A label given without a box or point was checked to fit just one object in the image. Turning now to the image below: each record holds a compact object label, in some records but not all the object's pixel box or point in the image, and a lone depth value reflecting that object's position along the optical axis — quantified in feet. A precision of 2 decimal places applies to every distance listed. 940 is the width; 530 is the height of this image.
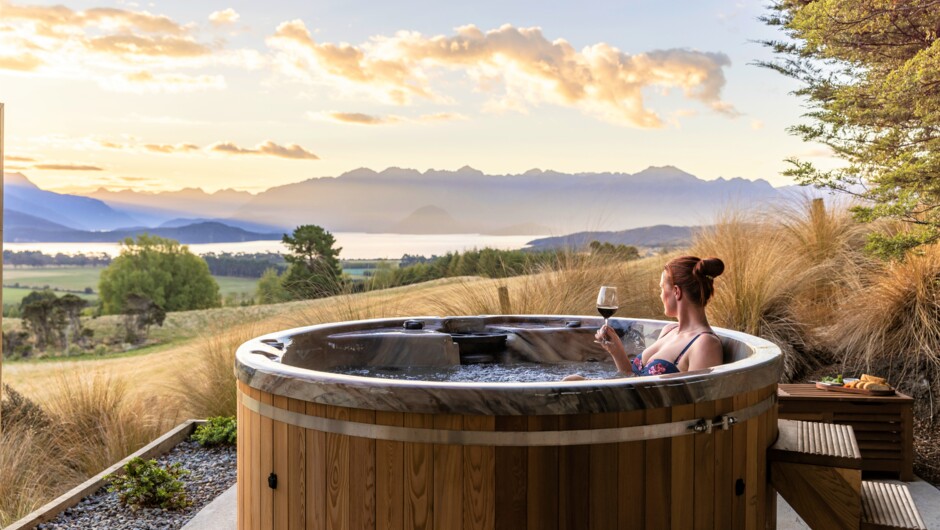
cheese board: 13.41
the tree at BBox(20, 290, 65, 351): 45.78
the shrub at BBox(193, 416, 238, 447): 15.74
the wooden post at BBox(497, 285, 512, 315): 19.39
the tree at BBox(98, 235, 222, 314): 50.75
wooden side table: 13.12
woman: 9.43
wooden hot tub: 6.53
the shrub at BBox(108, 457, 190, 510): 12.45
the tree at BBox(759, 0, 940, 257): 17.38
